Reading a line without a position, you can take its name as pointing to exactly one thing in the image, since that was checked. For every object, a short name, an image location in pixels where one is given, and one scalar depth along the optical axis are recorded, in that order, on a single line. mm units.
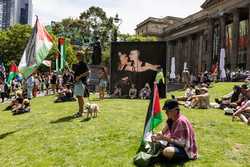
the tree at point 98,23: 35341
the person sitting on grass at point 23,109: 9365
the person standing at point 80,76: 7101
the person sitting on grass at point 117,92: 13281
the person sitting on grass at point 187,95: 10781
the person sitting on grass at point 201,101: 9212
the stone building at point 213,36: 29540
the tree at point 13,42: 38797
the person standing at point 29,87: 12749
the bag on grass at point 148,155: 4362
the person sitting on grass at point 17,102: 10015
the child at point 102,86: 12036
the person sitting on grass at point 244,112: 6946
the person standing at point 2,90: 15230
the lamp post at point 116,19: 20054
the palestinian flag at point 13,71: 12020
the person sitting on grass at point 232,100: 8527
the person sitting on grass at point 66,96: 11468
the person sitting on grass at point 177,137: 4299
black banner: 12920
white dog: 7113
